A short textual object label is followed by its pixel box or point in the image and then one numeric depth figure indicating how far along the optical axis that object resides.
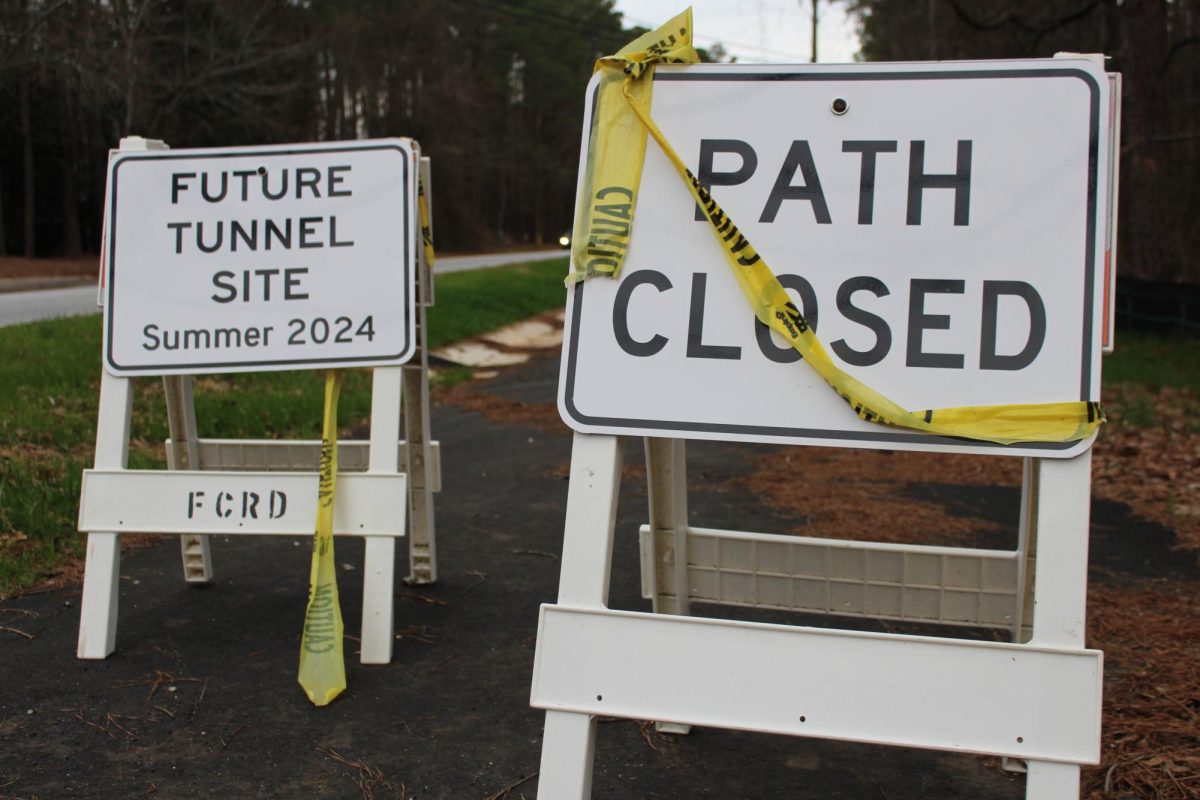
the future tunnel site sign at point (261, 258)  4.29
